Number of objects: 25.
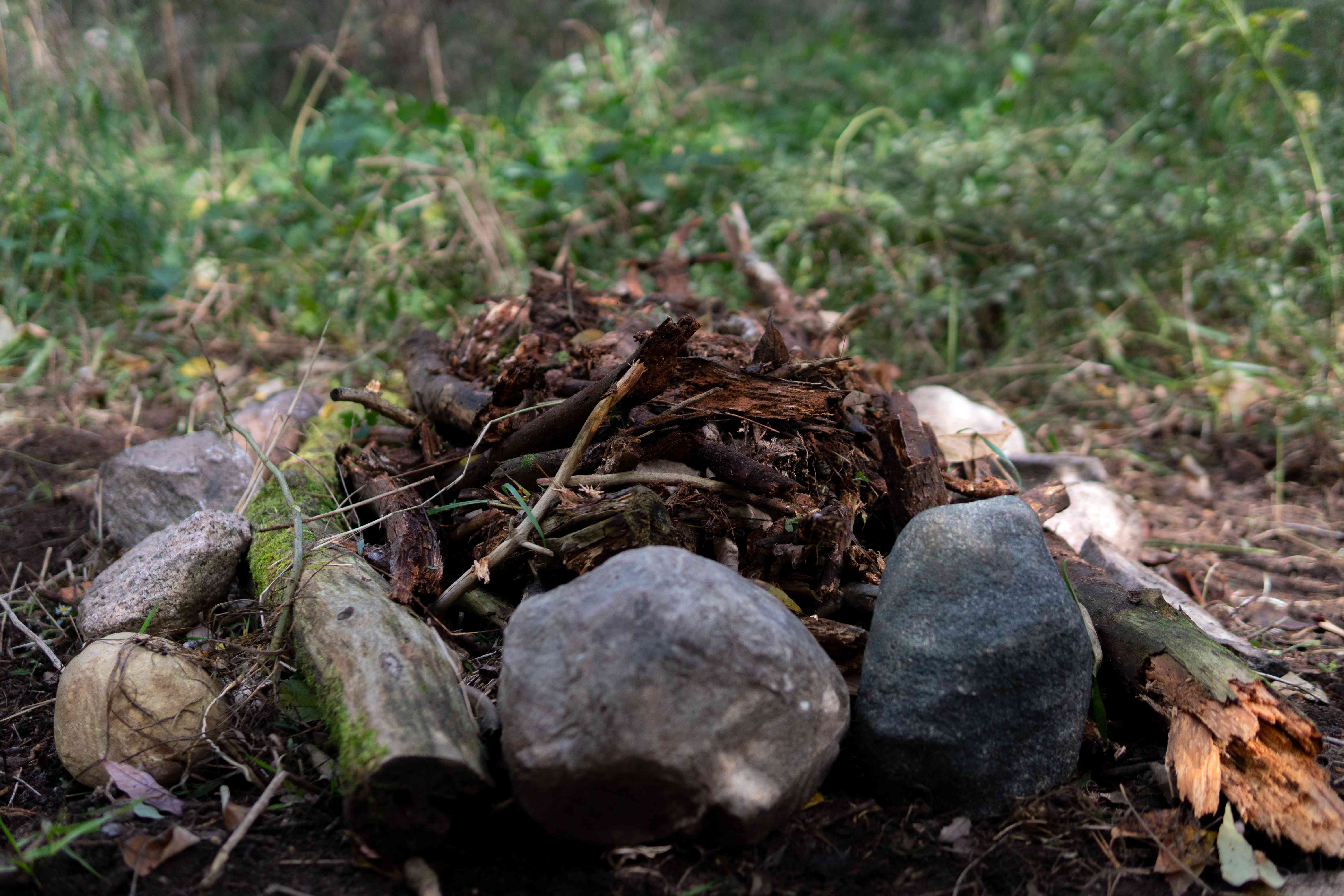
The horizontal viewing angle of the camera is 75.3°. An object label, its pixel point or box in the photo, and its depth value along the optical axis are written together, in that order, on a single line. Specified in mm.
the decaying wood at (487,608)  2230
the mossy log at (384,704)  1536
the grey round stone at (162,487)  2980
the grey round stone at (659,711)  1479
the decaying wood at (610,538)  1995
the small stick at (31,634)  2328
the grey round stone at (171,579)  2314
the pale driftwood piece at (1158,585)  2355
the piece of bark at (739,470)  2180
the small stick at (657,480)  2205
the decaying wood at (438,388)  2730
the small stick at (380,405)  2535
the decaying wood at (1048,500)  2674
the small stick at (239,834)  1555
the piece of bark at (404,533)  2217
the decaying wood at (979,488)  2639
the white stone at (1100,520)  3078
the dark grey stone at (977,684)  1765
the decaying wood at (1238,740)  1688
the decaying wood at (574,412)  2127
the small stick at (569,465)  2117
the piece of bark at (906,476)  2422
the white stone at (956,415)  3471
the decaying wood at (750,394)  2336
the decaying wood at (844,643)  2008
